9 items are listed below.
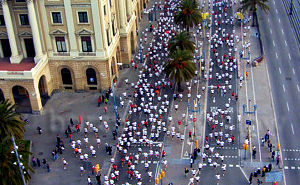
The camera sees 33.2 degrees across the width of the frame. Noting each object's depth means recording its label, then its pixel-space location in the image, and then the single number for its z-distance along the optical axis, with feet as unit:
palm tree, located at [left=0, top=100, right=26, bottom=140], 229.66
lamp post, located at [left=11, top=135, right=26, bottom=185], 193.61
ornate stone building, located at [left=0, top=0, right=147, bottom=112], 285.02
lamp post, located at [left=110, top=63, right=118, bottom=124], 274.07
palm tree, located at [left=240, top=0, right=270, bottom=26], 374.84
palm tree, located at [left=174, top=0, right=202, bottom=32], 347.15
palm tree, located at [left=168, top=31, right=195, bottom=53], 314.96
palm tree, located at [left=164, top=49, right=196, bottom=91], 290.35
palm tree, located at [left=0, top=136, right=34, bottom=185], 201.57
